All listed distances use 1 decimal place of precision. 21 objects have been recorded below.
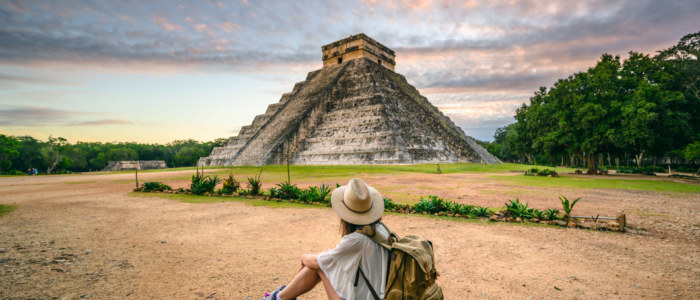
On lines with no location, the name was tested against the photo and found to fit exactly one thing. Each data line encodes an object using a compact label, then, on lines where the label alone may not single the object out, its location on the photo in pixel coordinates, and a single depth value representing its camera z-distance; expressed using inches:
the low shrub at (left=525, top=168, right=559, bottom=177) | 724.3
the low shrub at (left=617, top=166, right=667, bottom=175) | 890.1
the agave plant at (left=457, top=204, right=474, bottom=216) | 274.9
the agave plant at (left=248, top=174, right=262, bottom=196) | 399.9
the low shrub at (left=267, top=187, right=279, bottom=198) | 377.1
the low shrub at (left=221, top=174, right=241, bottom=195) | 417.1
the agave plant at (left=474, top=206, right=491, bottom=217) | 271.1
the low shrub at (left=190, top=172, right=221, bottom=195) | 425.7
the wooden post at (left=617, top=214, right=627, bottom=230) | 222.1
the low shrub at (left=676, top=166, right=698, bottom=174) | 1203.2
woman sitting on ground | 87.6
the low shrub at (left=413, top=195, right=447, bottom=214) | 287.4
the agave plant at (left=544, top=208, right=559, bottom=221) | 248.7
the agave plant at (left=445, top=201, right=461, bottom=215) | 279.9
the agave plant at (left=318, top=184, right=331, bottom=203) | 344.8
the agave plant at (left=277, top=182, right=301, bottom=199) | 368.2
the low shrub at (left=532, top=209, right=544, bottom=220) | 254.5
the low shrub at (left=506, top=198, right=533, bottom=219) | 258.2
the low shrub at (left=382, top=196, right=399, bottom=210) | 298.4
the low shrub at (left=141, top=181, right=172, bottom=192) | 472.4
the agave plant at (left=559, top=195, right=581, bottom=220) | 239.5
